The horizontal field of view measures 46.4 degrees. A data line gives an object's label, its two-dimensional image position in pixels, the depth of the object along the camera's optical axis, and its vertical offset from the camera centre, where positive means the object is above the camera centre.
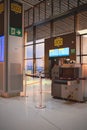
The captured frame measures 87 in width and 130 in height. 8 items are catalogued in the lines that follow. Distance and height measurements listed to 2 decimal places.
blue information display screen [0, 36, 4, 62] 3.40 +0.57
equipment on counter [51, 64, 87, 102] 2.84 -0.49
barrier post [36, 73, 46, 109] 2.54 -1.02
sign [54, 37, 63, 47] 6.09 +1.47
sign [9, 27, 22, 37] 3.35 +1.14
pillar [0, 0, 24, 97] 3.28 +0.58
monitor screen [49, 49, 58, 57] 6.34 +0.81
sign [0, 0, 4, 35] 3.39 +1.60
